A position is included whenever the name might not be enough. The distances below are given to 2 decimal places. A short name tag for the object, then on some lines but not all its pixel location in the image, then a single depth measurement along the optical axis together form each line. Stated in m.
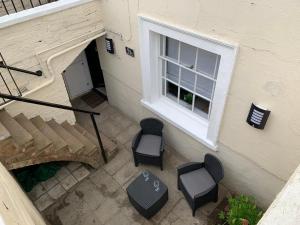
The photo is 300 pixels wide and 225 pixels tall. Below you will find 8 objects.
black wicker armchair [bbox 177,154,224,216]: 4.35
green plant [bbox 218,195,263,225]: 3.94
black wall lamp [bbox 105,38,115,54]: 5.45
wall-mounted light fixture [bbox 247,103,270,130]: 3.38
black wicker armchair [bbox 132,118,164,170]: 5.11
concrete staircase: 3.81
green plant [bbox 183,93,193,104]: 4.99
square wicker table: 4.36
